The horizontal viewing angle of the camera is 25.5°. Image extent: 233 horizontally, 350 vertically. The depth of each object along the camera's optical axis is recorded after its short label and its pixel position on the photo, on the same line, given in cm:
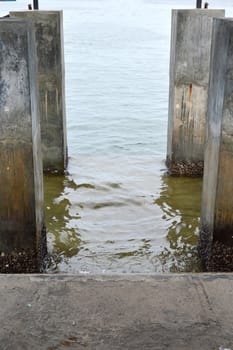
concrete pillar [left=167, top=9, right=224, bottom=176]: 772
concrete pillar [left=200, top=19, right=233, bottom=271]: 475
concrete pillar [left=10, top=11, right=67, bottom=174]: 782
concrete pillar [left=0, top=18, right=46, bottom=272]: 475
